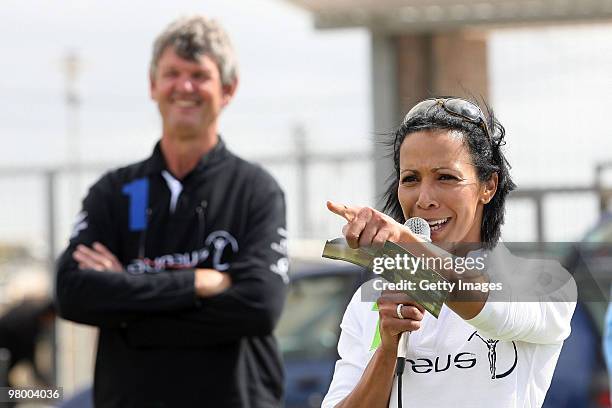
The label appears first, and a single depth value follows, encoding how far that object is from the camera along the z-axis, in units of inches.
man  280.2
